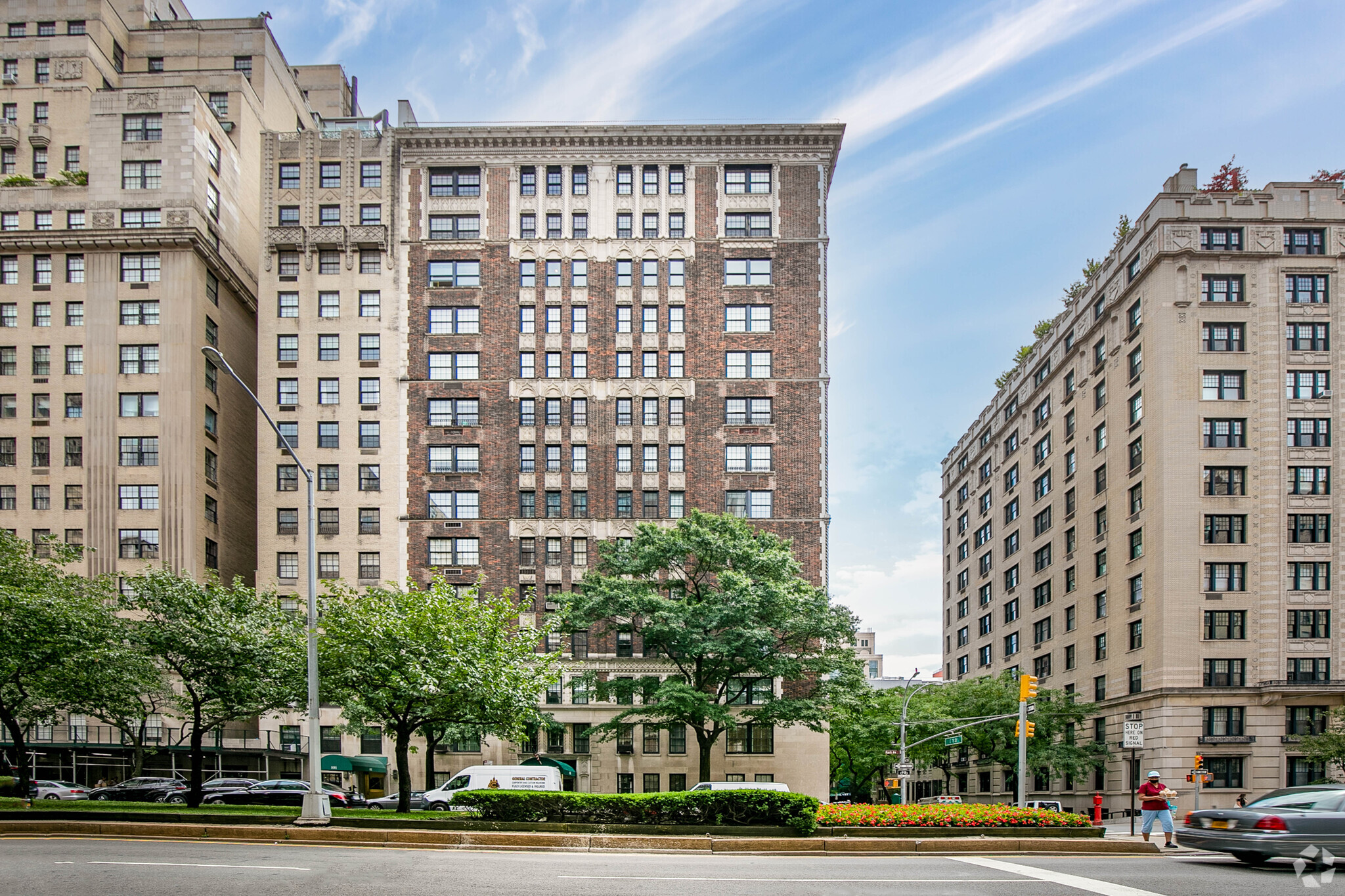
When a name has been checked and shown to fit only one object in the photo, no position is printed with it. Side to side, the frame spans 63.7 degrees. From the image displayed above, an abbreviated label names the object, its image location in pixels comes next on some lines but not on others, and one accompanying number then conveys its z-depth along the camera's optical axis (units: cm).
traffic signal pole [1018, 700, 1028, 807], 3925
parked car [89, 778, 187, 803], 4509
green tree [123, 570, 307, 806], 3553
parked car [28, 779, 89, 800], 4594
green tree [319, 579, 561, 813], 3219
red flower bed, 2356
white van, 4178
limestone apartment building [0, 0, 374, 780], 5909
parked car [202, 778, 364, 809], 4256
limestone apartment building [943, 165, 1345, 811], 5769
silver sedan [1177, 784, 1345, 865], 1673
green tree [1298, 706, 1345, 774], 5338
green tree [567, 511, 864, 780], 4828
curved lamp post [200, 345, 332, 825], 2430
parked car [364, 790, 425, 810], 4450
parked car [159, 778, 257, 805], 4366
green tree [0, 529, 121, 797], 3403
